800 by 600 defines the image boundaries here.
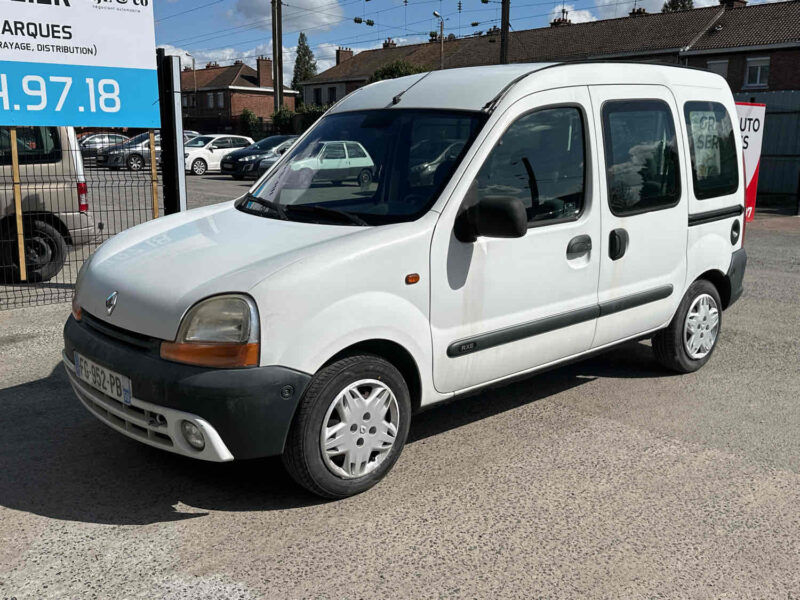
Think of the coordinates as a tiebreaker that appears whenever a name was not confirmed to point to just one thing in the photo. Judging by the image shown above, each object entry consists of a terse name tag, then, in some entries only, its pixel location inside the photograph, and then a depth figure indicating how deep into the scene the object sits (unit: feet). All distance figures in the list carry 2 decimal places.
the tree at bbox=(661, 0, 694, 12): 270.87
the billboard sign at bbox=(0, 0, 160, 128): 23.48
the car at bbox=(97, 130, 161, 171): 37.93
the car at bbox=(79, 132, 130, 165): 34.32
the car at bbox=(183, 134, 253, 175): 91.61
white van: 10.88
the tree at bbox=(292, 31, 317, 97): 381.60
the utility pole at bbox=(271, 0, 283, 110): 129.49
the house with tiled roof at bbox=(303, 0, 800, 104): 124.98
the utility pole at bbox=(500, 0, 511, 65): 88.78
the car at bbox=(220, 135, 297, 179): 83.92
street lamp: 175.33
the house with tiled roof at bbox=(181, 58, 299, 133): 240.12
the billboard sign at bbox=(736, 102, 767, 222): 28.73
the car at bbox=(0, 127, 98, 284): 26.94
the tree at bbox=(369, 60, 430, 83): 157.58
